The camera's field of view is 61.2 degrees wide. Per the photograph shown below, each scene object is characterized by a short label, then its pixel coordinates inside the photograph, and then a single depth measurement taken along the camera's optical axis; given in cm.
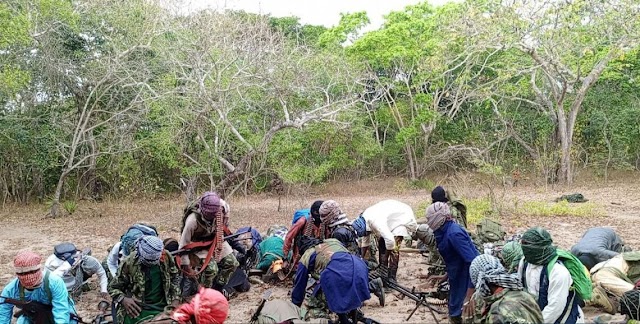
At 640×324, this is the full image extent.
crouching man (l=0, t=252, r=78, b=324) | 399
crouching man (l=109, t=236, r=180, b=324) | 436
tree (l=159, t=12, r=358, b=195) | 1055
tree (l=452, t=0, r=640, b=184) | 1280
